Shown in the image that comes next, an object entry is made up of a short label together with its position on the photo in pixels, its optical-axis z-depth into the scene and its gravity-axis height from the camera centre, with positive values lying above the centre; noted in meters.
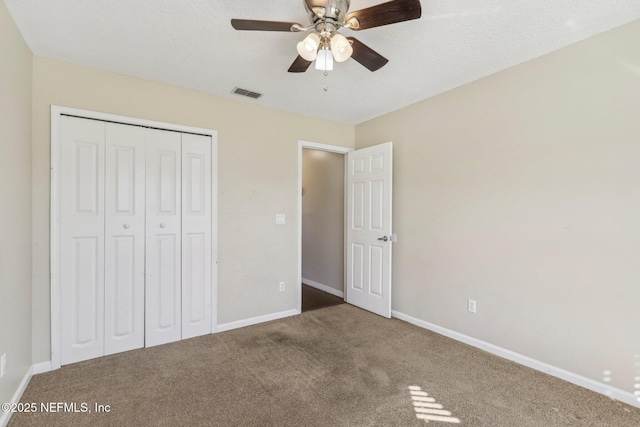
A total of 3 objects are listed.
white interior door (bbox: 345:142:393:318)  3.51 -0.18
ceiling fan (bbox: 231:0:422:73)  1.52 +1.01
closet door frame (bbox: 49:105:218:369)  2.37 -0.13
